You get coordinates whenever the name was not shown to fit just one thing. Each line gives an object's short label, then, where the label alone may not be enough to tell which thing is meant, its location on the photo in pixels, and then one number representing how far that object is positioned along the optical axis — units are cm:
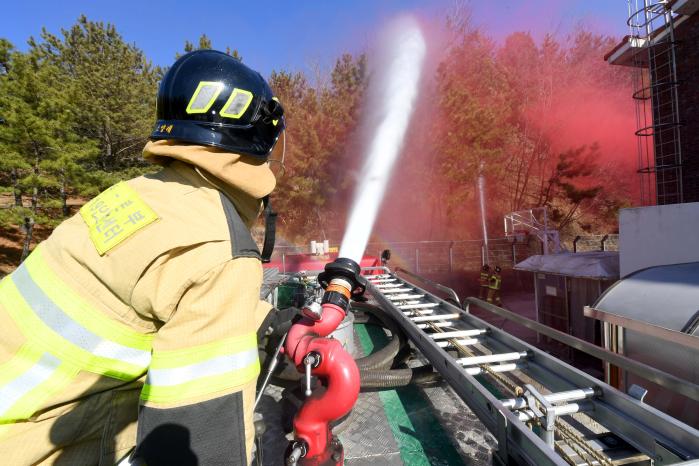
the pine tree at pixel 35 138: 1496
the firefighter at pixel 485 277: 1193
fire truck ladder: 135
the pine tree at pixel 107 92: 1908
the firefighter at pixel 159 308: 76
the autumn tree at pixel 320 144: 2159
